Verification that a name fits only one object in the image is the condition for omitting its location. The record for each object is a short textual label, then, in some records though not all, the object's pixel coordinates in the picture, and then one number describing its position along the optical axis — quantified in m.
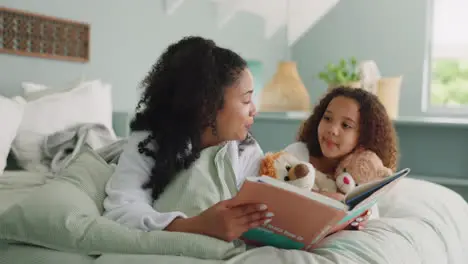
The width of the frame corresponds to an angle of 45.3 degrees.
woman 1.21
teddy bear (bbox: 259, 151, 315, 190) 1.34
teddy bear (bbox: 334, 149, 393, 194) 1.49
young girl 1.59
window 3.58
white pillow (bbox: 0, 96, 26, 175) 1.83
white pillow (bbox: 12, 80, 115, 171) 1.96
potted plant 3.02
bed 0.97
